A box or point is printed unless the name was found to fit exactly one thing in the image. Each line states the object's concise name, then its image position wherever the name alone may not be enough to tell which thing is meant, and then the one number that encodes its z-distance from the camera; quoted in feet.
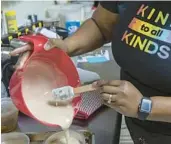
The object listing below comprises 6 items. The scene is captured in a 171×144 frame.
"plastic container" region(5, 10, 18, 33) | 5.23
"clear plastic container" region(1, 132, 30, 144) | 3.04
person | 2.70
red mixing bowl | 2.71
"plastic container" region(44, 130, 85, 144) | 2.98
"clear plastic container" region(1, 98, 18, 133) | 3.29
